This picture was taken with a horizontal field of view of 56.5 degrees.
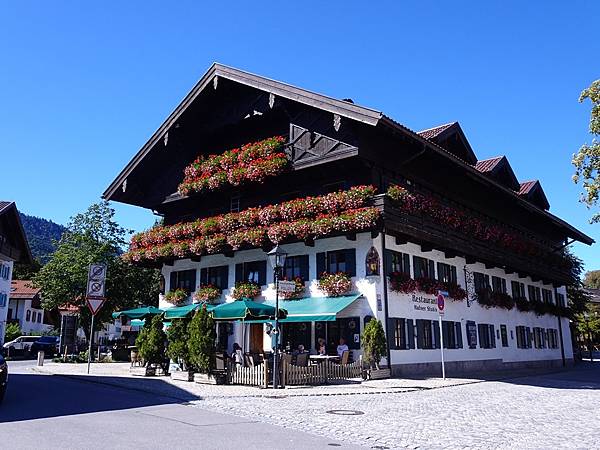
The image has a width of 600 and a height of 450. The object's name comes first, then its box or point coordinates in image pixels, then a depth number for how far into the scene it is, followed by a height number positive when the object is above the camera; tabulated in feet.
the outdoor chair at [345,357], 66.20 -1.28
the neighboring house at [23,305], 200.75 +14.64
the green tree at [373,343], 65.51 +0.35
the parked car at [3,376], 39.01 -2.07
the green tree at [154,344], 69.72 +0.24
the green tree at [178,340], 63.72 +0.67
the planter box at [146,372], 70.28 -3.45
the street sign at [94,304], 67.63 +5.05
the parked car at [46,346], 136.98 -0.02
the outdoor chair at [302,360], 63.26 -1.55
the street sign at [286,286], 56.13 +5.97
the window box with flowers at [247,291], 83.15 +8.09
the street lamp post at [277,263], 55.26 +8.22
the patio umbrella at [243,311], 61.33 +3.82
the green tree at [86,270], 119.85 +16.50
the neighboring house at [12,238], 112.57 +22.59
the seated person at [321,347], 71.26 -0.12
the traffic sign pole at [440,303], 64.56 +4.87
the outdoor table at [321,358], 66.13 -1.39
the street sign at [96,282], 70.13 +8.02
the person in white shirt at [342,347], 69.17 -0.12
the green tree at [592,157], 79.51 +27.24
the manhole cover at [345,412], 38.04 -4.50
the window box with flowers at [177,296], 94.17 +8.28
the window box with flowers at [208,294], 88.79 +8.19
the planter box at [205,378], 60.49 -3.59
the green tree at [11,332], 159.15 +3.91
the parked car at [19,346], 132.90 -0.02
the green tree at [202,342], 59.82 +0.42
